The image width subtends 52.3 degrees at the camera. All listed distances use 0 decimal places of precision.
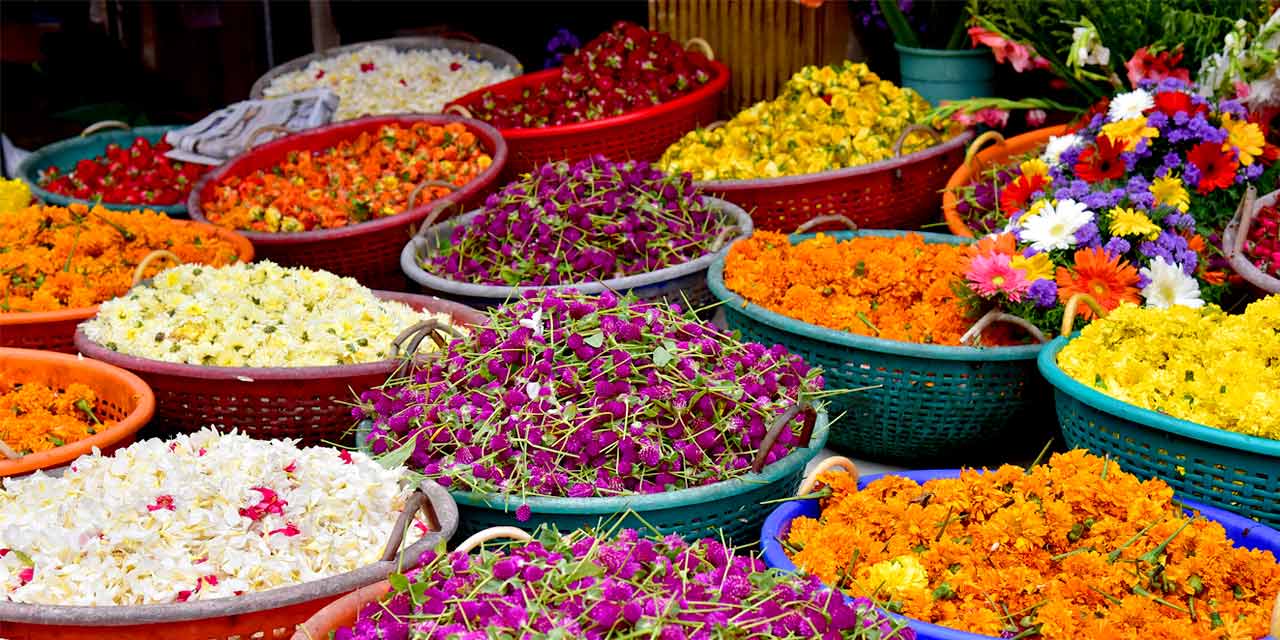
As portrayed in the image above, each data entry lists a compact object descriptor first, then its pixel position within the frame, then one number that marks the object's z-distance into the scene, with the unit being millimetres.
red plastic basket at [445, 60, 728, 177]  4301
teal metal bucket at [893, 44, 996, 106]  4277
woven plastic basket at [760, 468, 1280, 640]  2057
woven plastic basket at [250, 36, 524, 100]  5406
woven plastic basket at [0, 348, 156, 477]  2488
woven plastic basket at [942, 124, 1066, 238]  3544
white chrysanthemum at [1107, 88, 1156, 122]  3170
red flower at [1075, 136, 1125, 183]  3086
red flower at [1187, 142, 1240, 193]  3049
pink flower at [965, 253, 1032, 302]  2760
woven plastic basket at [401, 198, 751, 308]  3246
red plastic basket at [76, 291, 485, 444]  2734
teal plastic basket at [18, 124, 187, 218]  4754
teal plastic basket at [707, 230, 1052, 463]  2723
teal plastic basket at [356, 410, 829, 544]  2186
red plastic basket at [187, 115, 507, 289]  3752
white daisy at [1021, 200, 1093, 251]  2869
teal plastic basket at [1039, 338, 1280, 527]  2179
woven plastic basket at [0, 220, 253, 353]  3043
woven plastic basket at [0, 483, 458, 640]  1829
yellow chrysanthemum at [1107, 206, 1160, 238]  2829
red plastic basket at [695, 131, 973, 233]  3838
